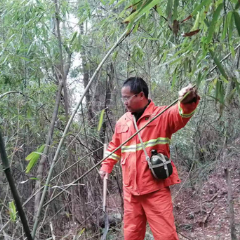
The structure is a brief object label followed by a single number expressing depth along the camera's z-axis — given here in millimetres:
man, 2164
